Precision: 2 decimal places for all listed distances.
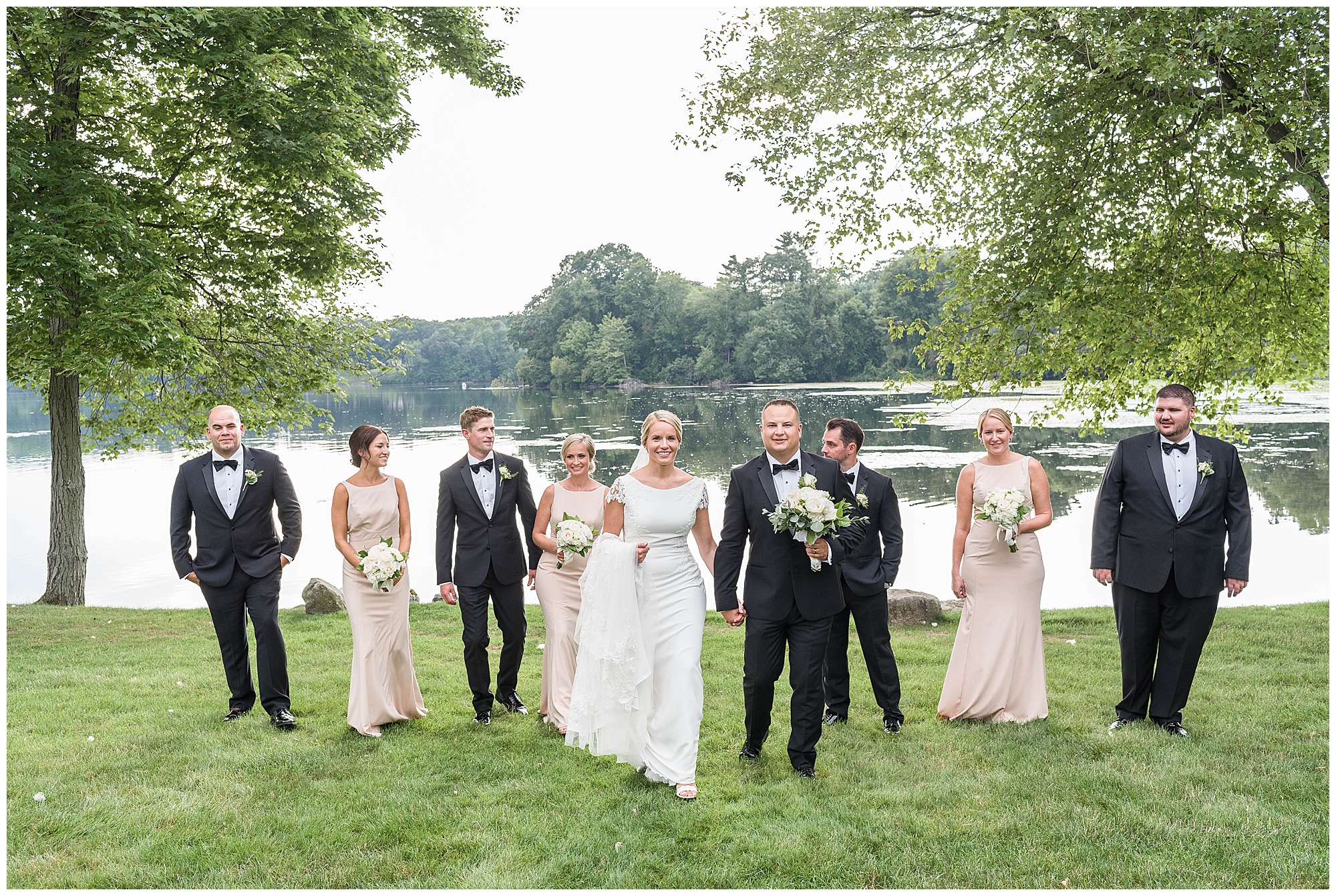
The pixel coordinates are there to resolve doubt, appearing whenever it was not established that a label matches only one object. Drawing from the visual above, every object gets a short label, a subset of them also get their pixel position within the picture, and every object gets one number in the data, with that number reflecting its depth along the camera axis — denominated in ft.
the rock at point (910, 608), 36.01
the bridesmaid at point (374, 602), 21.47
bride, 17.93
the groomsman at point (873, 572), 21.25
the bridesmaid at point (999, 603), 21.25
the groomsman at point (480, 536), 22.49
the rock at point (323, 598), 38.27
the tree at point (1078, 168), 28.60
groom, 18.19
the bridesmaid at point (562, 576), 22.04
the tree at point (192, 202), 33.22
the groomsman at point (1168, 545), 19.80
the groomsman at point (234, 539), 21.89
